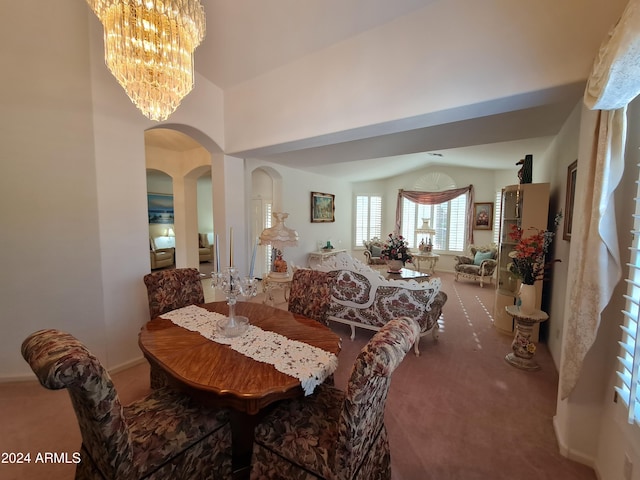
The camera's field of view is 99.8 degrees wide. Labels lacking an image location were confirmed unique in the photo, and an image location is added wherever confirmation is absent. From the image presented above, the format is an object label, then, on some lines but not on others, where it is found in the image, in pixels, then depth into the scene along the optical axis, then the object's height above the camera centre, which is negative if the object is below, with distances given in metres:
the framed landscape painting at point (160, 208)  8.36 +0.46
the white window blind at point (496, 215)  6.93 +0.30
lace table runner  1.35 -0.73
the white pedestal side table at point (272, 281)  3.72 -0.80
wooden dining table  1.24 -0.75
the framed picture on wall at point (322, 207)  6.69 +0.45
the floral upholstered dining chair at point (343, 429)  1.10 -1.00
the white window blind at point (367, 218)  8.56 +0.23
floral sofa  2.93 -0.85
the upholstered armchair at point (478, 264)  5.98 -0.88
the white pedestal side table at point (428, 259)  7.16 -0.90
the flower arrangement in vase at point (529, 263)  2.68 -0.37
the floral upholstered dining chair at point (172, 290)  2.27 -0.59
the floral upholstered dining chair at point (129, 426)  0.97 -0.98
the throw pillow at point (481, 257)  6.27 -0.71
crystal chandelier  1.64 +1.13
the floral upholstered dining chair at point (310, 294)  2.24 -0.60
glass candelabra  1.77 -0.45
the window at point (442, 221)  7.55 +0.14
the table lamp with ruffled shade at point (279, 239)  3.72 -0.21
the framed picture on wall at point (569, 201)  2.51 +0.26
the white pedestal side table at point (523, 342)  2.74 -1.21
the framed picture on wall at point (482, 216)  7.11 +0.28
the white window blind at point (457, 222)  7.49 +0.11
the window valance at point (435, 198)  7.31 +0.81
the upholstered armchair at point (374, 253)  7.24 -0.77
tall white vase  2.76 -0.75
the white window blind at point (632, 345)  1.24 -0.58
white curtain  1.19 +0.13
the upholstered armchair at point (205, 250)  8.55 -0.87
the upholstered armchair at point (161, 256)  7.55 -0.99
